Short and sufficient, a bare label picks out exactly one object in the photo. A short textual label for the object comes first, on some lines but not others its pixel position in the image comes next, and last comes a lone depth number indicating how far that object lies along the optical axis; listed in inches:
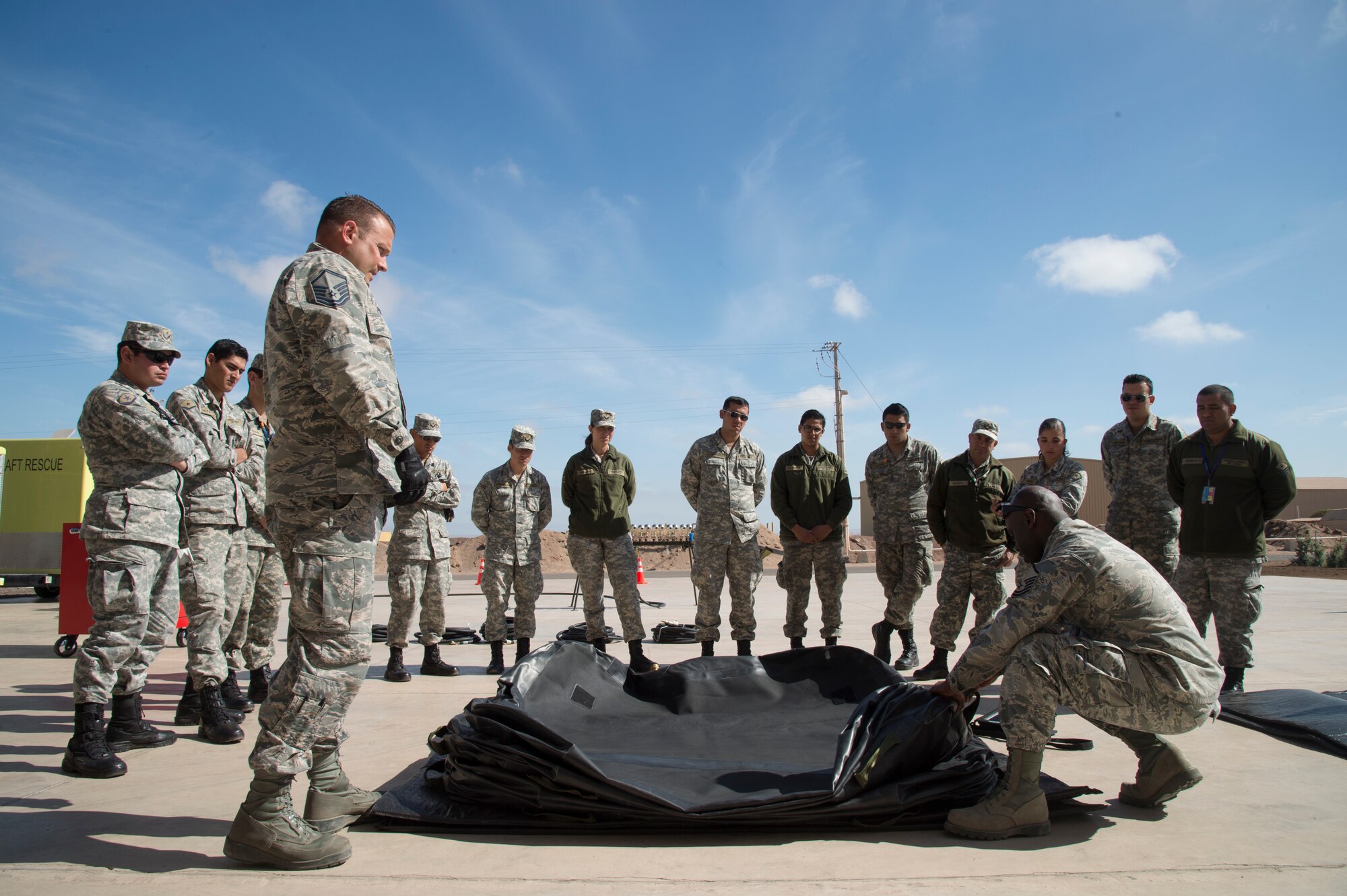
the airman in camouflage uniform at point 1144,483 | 202.8
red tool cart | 236.1
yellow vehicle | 446.0
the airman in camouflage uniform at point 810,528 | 228.5
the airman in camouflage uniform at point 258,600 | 185.3
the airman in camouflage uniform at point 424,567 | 215.2
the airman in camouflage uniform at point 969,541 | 206.5
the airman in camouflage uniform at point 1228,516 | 172.6
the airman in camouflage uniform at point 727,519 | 227.3
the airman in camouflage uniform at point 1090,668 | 99.7
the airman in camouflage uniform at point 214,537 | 157.5
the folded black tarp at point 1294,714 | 137.4
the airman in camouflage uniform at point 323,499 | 94.0
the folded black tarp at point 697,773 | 99.3
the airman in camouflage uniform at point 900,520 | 224.1
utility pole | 1205.1
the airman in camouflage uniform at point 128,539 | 131.6
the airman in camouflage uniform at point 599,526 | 231.6
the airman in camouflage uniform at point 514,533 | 224.8
